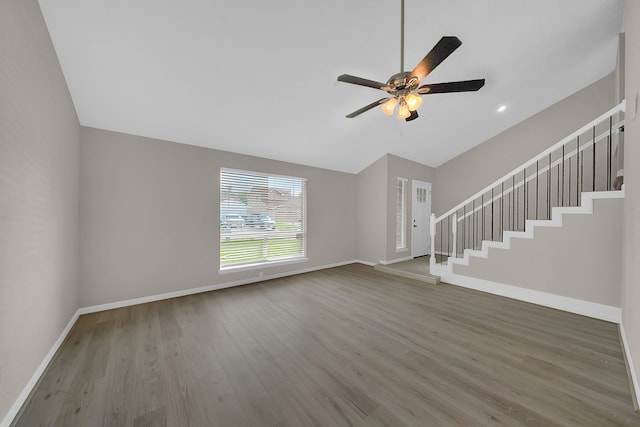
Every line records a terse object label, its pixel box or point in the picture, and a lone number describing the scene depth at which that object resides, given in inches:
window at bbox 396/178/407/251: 221.1
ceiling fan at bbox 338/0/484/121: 71.8
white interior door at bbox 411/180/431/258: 232.8
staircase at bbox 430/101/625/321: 109.3
